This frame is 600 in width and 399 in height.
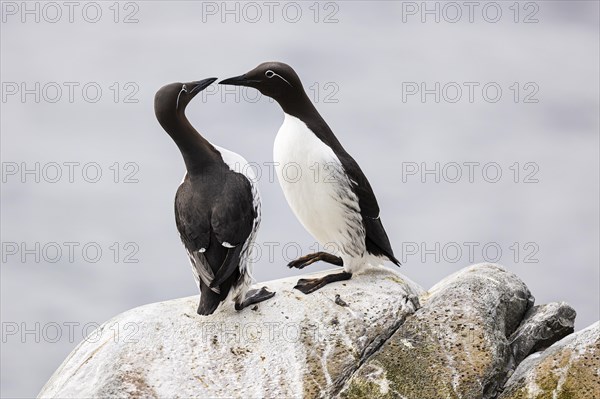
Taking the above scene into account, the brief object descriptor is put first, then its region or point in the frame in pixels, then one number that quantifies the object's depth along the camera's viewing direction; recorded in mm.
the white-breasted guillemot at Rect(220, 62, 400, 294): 12008
